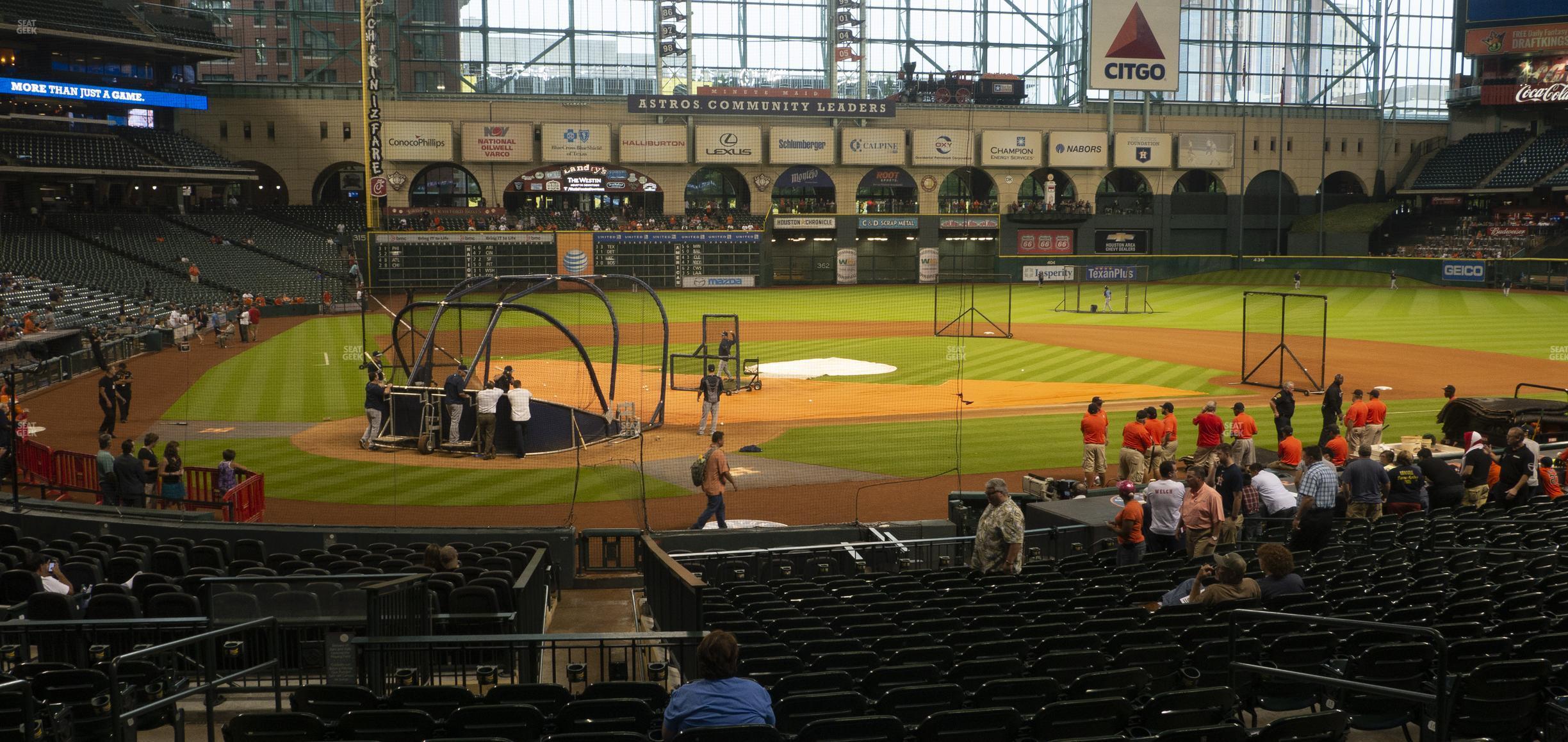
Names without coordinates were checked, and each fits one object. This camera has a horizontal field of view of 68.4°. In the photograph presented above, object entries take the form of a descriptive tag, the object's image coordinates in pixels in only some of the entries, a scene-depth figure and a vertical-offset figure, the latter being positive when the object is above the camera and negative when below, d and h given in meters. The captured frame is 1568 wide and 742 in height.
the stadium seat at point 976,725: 6.60 -2.64
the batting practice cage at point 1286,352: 33.56 -3.05
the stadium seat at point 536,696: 7.34 -2.74
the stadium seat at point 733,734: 6.12 -2.50
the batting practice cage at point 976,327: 45.88 -2.64
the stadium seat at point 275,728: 6.68 -2.67
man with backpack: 17.89 -3.32
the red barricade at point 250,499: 18.14 -3.77
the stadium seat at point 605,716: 6.89 -2.73
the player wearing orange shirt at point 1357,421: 22.58 -3.11
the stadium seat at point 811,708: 7.04 -2.73
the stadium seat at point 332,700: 7.36 -2.79
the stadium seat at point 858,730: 6.43 -2.61
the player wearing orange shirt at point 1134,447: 19.88 -3.24
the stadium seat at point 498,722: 6.77 -2.69
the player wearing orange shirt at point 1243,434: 20.83 -3.12
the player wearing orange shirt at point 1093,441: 20.89 -3.24
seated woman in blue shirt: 6.24 -2.35
